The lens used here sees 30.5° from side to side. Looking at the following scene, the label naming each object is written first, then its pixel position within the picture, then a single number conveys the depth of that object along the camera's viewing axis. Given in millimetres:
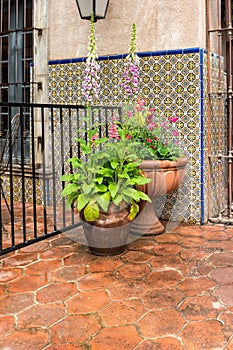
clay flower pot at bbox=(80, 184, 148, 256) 2887
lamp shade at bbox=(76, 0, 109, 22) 3865
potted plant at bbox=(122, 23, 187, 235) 3236
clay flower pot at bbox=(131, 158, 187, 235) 3256
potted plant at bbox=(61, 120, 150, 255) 2871
